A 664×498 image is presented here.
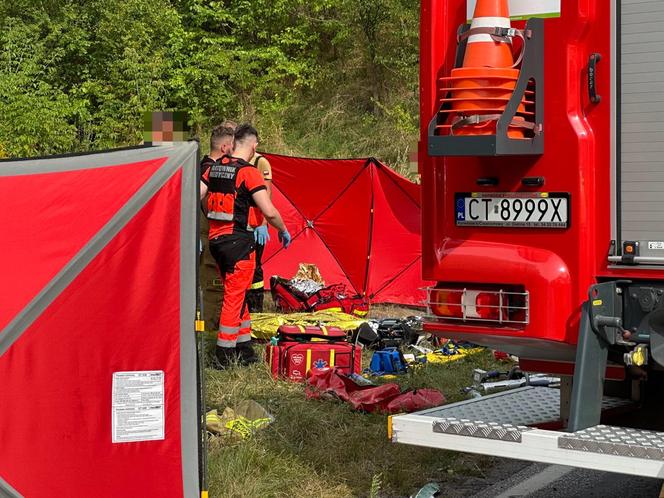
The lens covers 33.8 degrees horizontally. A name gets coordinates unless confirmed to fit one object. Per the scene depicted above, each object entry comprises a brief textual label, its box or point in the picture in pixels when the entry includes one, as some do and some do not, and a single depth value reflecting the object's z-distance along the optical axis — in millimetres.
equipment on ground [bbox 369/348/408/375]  9258
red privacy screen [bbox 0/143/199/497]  4453
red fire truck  4777
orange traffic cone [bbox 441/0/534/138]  4871
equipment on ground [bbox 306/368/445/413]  7680
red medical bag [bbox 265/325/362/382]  8859
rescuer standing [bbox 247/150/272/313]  9531
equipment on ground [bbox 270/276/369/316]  12195
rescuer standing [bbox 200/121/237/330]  9867
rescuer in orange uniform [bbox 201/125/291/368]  9062
